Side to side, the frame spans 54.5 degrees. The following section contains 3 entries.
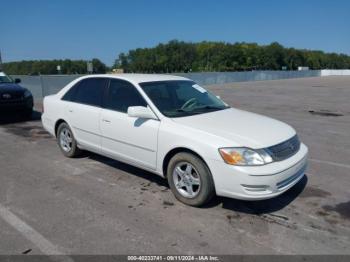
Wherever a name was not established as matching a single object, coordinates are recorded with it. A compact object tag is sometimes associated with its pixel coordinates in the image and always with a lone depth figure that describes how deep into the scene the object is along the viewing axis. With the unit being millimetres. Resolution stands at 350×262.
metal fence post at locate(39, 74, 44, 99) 17062
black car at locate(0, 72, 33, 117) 9852
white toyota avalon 3746
